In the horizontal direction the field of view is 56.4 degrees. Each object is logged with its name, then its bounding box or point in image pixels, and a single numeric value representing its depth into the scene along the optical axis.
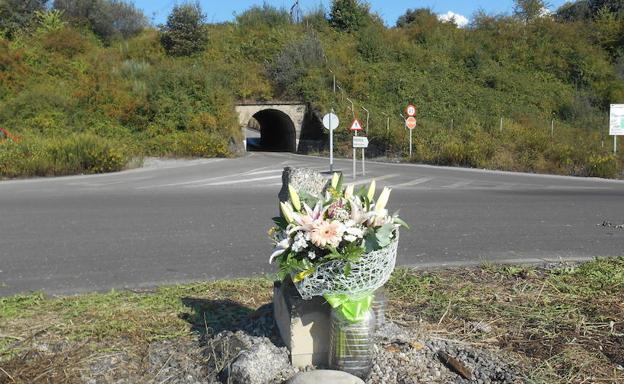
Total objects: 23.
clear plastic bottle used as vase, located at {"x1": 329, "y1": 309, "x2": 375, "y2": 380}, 3.32
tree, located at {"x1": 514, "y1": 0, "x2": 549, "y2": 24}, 46.56
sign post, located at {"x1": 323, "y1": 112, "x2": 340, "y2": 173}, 21.78
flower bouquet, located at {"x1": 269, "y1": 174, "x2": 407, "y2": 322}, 3.22
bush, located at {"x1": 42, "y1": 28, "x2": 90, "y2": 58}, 38.12
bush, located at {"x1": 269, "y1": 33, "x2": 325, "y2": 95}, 38.69
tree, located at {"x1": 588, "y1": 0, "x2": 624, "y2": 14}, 46.00
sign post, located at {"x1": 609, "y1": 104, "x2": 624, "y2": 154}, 22.52
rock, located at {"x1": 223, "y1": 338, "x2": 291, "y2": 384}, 3.24
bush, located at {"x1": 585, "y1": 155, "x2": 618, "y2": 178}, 21.05
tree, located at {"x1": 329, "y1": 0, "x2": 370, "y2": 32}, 47.19
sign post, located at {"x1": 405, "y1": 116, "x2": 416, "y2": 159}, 28.70
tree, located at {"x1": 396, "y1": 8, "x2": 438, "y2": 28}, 48.94
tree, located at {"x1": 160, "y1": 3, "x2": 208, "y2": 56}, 41.12
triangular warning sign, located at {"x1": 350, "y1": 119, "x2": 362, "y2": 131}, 22.31
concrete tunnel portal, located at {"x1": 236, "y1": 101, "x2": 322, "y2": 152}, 36.91
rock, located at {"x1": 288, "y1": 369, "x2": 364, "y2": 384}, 2.97
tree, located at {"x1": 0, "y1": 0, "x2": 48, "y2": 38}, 40.81
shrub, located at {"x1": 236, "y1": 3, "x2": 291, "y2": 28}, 47.52
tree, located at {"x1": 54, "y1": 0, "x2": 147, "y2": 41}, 45.09
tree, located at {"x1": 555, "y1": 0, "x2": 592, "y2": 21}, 49.78
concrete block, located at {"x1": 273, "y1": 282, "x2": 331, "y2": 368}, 3.47
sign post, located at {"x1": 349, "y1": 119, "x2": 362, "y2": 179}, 22.31
